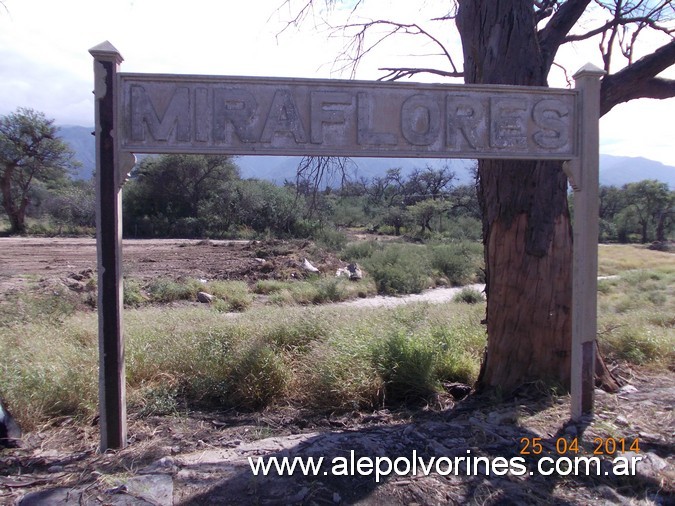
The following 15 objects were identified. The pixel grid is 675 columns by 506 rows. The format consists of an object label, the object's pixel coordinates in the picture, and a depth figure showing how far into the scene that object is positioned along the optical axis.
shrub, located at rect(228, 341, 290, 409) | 5.00
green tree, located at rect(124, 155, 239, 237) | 36.88
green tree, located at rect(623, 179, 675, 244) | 41.12
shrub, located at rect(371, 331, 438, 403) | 5.09
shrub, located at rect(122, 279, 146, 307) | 13.17
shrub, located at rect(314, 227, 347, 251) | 27.52
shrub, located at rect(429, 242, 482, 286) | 22.81
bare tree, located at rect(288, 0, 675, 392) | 5.02
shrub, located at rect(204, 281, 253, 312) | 13.73
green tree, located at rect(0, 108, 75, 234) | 32.78
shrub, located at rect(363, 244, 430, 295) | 19.36
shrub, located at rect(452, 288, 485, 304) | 16.42
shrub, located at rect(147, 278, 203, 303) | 14.32
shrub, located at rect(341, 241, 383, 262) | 25.10
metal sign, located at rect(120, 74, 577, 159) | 3.76
